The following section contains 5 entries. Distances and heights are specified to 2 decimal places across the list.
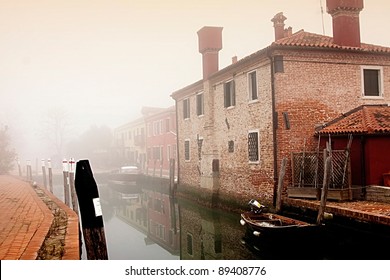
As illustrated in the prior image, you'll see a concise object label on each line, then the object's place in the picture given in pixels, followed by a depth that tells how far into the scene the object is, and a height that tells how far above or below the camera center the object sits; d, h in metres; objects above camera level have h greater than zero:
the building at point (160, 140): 23.59 +0.97
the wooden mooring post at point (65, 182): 10.31 -0.66
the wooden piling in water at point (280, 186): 9.27 -0.85
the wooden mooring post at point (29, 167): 18.02 -0.38
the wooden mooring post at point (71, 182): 8.73 -0.63
